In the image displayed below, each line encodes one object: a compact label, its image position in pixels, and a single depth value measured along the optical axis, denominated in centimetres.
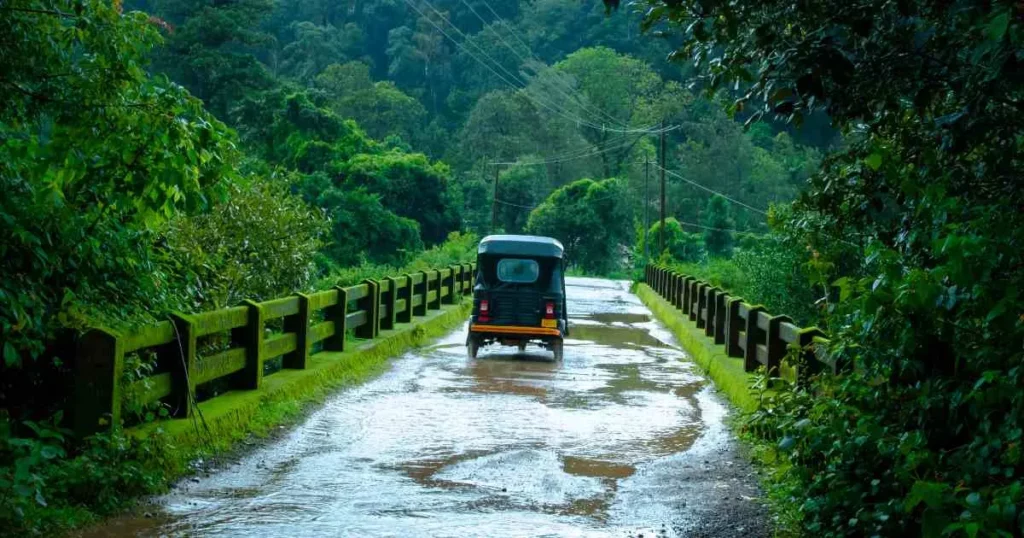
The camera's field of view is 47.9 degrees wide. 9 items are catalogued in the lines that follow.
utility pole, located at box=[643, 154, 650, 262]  6688
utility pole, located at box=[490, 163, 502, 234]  7349
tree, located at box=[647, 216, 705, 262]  6931
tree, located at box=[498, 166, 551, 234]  8694
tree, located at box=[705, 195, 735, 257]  7319
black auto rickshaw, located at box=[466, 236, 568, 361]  1850
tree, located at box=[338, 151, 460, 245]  5631
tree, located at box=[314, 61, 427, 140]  8594
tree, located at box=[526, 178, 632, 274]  7931
